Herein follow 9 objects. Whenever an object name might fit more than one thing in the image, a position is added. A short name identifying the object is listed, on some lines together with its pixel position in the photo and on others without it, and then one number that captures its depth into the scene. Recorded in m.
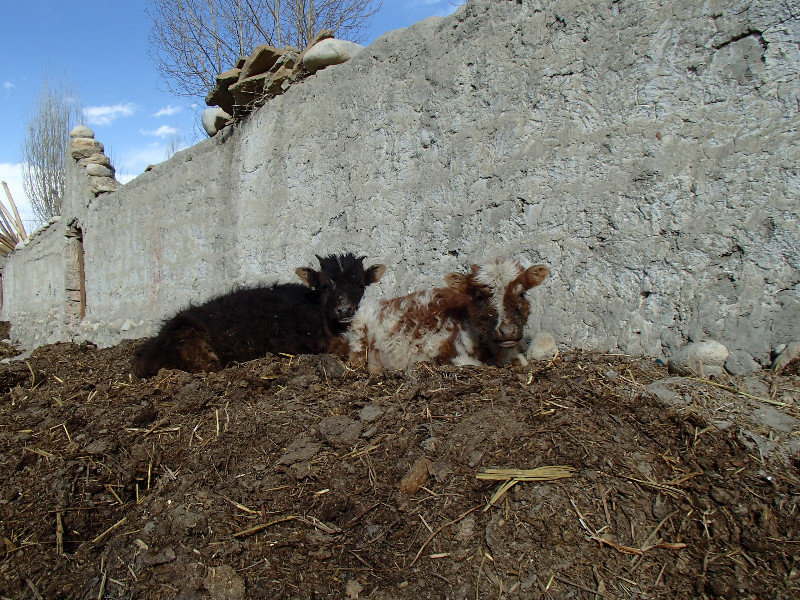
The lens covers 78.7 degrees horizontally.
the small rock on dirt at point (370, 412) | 2.90
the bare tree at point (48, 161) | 27.53
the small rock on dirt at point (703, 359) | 3.11
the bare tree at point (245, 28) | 14.06
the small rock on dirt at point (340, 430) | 2.71
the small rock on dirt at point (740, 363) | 3.06
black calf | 4.88
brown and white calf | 3.88
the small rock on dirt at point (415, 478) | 2.27
